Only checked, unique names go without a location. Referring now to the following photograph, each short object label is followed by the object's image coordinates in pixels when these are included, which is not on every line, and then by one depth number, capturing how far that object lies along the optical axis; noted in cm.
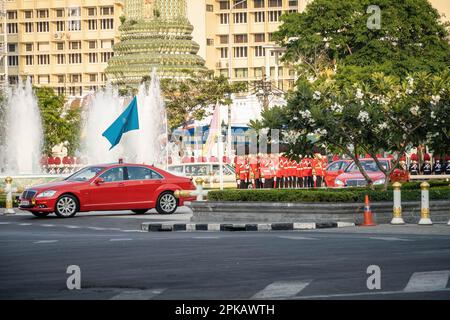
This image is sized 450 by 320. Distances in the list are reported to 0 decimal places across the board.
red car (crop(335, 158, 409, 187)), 4334
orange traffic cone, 2661
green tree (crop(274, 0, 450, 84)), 7344
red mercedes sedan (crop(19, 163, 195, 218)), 3231
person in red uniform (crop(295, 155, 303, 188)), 5334
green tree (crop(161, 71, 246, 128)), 8144
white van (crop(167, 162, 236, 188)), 5297
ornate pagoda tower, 9694
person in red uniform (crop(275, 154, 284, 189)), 5375
